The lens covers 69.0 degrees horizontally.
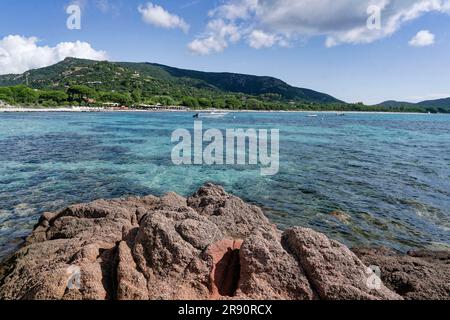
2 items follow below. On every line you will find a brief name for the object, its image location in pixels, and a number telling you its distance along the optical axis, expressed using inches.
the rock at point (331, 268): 238.4
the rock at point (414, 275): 282.0
